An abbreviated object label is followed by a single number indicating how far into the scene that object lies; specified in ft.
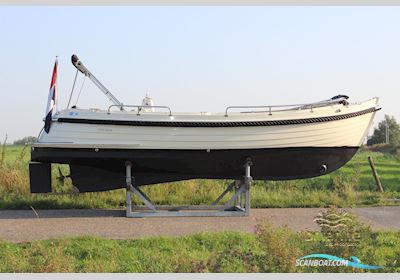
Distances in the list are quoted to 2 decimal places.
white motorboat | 29.01
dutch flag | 27.84
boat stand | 28.91
